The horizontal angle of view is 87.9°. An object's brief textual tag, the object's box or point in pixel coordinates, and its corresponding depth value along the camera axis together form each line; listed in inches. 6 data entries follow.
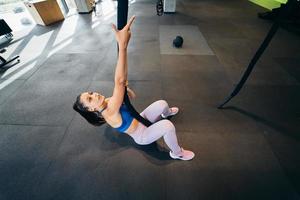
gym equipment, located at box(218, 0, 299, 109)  52.7
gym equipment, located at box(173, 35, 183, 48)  152.4
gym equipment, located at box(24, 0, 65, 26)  208.2
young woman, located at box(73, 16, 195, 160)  47.3
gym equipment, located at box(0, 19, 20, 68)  142.8
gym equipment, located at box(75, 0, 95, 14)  252.4
